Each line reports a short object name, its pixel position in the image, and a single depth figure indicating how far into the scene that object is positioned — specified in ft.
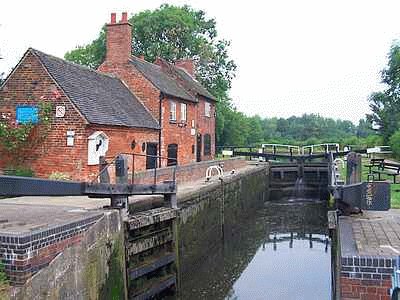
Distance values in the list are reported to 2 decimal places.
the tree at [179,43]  137.18
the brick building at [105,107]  55.57
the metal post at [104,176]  31.12
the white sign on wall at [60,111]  55.57
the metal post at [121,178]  31.24
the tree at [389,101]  141.08
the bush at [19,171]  54.44
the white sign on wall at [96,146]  55.57
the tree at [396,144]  100.60
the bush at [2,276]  19.83
